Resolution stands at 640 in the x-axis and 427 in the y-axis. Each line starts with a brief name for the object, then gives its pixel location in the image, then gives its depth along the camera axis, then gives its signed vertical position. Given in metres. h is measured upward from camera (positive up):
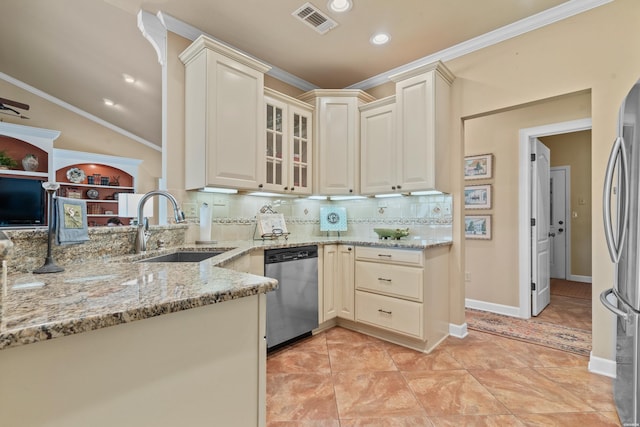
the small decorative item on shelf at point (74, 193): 4.12 +0.30
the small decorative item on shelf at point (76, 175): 4.24 +0.56
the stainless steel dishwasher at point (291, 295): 2.38 -0.69
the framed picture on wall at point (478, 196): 3.56 +0.23
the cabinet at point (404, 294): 2.45 -0.70
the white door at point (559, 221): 5.21 -0.11
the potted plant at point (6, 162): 3.59 +0.64
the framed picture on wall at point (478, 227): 3.56 -0.15
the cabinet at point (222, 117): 2.32 +0.81
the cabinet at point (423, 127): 2.64 +0.81
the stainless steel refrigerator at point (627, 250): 1.37 -0.17
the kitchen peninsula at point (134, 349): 0.56 -0.31
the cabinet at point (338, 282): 2.84 -0.66
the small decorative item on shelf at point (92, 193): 4.37 +0.31
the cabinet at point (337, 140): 3.18 +0.80
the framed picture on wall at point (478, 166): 3.55 +0.59
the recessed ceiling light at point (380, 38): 2.61 +1.59
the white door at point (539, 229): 3.30 -0.16
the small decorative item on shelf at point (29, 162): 3.71 +0.65
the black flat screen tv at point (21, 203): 3.14 +0.12
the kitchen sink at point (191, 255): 2.04 -0.29
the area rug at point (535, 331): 2.55 -1.13
